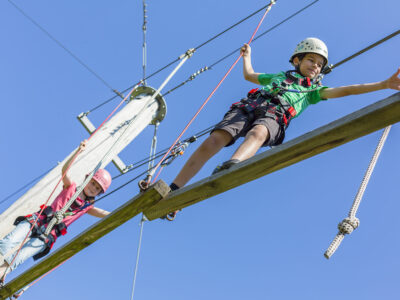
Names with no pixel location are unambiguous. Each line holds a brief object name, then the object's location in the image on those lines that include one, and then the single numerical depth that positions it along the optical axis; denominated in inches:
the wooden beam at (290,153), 103.4
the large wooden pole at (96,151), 182.9
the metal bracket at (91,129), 261.7
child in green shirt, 144.3
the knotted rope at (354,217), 127.5
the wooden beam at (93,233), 132.3
